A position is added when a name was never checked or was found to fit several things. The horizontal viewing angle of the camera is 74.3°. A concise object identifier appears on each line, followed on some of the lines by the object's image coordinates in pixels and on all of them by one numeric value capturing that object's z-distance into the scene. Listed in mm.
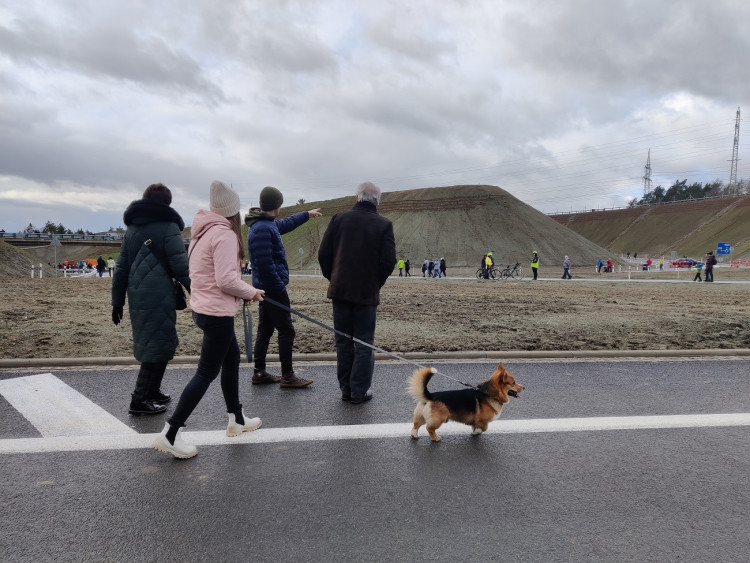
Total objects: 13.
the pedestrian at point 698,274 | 31156
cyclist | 35812
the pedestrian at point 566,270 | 37784
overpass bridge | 84000
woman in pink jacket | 3709
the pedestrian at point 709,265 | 29984
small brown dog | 4035
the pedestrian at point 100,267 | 41362
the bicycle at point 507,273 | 37212
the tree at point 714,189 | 125688
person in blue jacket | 5230
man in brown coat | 5031
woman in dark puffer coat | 4465
